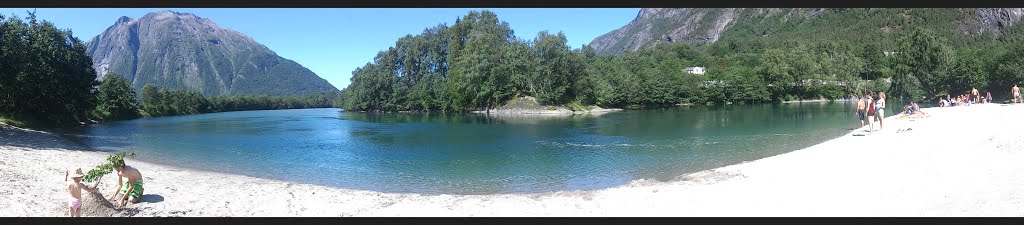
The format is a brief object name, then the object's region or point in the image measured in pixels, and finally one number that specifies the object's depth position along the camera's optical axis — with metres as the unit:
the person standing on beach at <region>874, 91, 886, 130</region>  25.67
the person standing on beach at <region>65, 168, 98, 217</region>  10.16
